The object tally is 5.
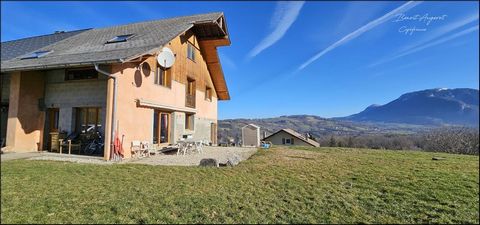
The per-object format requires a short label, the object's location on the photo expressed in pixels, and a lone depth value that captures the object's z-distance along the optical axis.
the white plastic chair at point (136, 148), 10.98
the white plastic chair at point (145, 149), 11.57
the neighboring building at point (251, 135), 20.36
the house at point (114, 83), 5.99
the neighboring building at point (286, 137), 42.14
